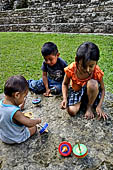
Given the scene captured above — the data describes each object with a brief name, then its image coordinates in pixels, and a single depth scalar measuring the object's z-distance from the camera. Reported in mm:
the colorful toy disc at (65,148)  1546
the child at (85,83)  1804
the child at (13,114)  1544
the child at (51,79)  2674
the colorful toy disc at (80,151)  1477
